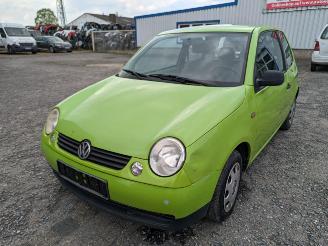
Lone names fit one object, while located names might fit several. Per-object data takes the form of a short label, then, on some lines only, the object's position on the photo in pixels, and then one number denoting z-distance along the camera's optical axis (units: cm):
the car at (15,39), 1967
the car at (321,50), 940
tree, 8362
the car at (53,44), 2250
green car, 187
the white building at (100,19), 5072
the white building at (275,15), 1312
